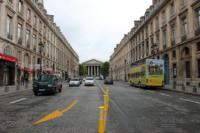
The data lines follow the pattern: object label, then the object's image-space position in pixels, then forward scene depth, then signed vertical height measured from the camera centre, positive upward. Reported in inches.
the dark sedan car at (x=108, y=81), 1712.5 -54.9
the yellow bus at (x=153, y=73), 919.0 +10.2
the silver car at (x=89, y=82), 1338.1 -49.1
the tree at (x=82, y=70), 5930.1 +183.5
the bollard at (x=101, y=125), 203.2 -62.1
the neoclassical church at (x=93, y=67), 6397.6 +303.8
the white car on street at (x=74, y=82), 1283.2 -47.3
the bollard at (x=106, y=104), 340.0 -64.5
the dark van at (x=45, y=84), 627.6 -31.0
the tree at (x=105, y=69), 5378.9 +189.8
